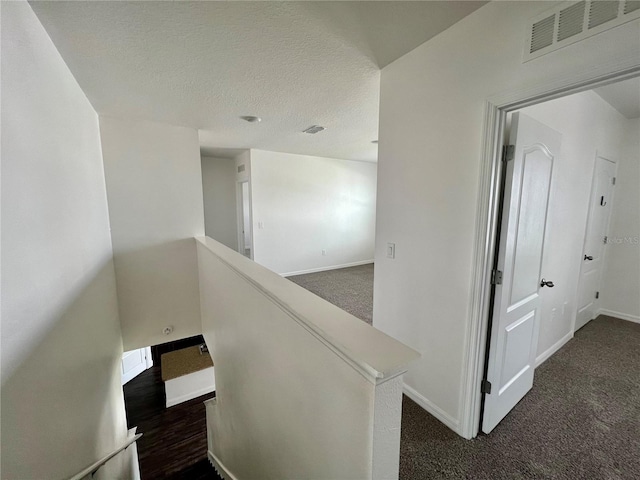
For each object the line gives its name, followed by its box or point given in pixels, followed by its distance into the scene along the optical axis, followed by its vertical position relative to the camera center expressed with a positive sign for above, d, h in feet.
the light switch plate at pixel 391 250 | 6.37 -1.02
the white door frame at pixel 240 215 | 19.57 -0.50
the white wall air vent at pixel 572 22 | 3.08 +2.44
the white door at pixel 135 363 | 15.50 -9.89
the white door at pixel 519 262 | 4.75 -1.08
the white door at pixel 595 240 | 9.11 -1.12
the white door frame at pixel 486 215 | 3.62 -0.10
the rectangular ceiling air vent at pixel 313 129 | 10.91 +3.49
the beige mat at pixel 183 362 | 13.71 -8.71
